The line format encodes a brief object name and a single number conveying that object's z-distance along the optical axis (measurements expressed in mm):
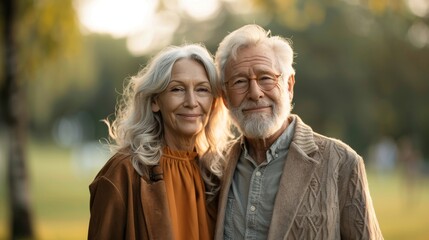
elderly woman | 4191
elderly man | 4102
